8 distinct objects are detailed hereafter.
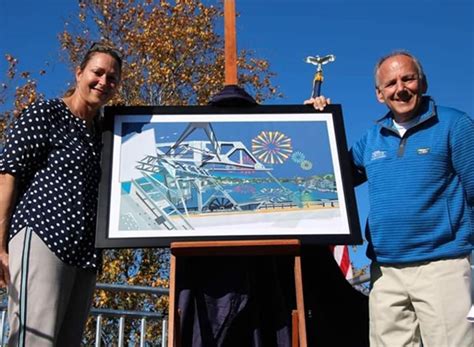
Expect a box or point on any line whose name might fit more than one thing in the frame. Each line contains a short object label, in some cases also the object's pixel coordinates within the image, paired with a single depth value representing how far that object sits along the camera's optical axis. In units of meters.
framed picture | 2.33
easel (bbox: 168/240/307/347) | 2.21
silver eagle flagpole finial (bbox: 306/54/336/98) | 2.87
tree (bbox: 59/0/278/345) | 9.23
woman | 2.02
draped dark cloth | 2.32
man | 2.23
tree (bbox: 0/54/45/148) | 10.53
